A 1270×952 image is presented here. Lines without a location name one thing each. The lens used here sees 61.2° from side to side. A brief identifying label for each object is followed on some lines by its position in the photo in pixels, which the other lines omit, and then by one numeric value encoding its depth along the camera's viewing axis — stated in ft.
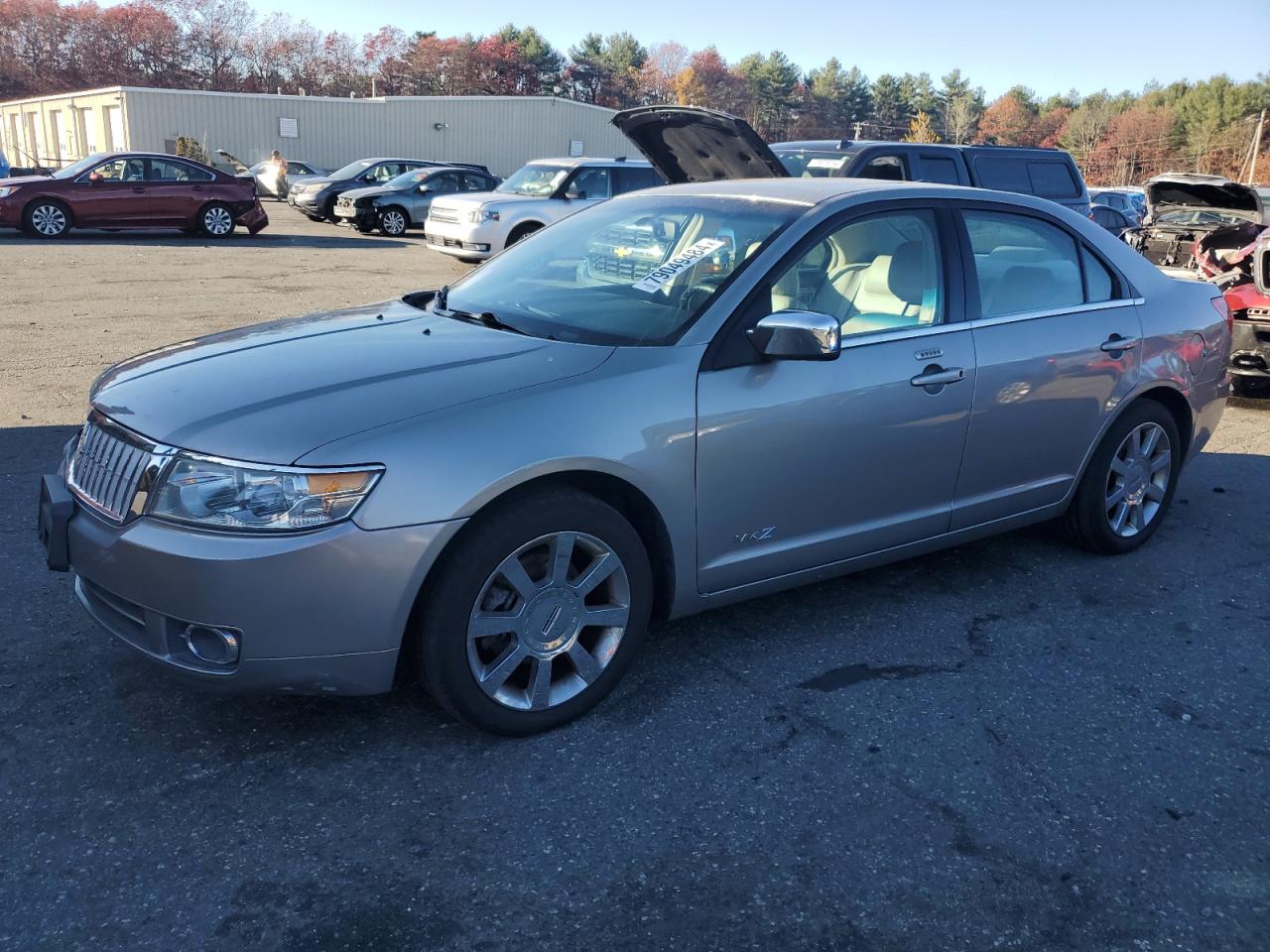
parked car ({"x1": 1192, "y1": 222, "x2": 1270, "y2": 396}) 27.20
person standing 110.42
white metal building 138.92
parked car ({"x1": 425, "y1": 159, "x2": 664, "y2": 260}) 50.96
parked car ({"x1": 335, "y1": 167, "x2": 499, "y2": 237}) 71.72
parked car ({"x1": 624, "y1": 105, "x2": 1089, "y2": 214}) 21.06
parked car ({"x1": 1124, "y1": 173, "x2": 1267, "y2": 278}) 42.14
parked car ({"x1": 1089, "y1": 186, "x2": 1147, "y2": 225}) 79.87
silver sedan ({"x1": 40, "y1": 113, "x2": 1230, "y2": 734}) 9.30
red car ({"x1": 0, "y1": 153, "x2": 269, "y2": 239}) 58.65
